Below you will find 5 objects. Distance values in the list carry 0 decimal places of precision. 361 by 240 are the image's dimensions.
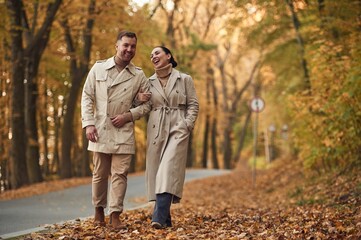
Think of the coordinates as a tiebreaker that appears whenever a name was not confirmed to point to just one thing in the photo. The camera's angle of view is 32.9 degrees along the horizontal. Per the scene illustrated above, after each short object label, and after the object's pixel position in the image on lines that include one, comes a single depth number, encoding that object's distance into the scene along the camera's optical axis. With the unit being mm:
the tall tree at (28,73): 18062
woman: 7504
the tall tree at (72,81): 23516
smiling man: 7355
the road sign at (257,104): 22516
